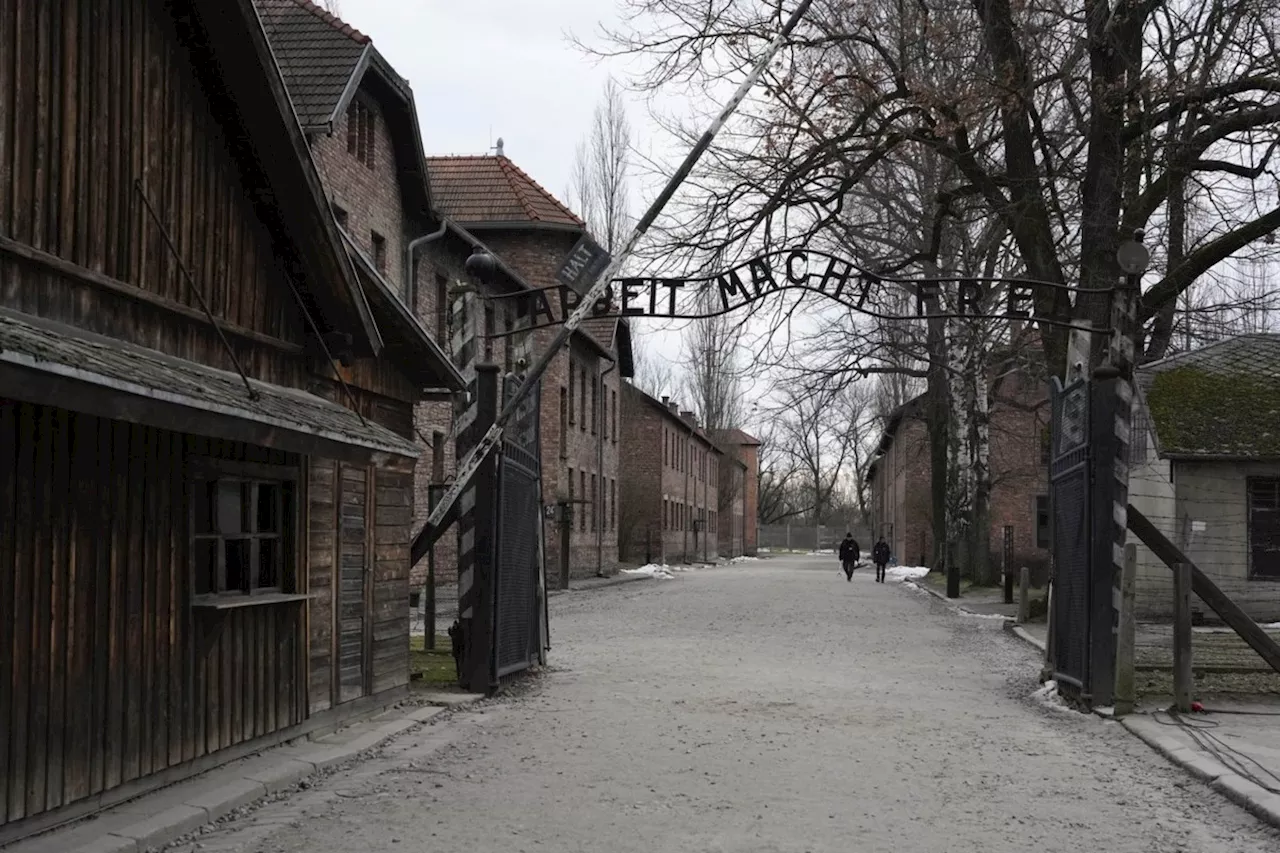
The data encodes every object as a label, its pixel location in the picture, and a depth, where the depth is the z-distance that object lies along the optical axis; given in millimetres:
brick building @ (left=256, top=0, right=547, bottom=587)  25594
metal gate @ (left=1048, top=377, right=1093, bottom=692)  13242
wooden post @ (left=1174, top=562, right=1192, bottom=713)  12617
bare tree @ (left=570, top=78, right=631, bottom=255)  50500
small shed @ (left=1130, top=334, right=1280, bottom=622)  24641
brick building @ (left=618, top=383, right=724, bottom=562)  64812
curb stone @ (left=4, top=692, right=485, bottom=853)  6891
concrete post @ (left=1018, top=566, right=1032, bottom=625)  24781
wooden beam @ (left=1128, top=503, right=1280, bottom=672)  13070
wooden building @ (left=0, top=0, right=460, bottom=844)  6922
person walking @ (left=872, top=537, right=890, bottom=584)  52000
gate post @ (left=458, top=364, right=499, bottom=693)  13812
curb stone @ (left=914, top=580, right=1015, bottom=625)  27719
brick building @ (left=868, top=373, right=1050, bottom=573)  42938
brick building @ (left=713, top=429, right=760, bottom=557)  92125
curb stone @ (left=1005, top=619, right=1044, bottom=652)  20750
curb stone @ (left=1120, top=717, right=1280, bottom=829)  8270
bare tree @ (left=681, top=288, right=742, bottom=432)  68269
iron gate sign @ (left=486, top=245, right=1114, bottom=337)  14141
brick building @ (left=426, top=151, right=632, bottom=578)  41656
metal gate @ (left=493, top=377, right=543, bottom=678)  14188
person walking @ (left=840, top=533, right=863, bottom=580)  51875
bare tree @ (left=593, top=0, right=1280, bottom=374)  18312
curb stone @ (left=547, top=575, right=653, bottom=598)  37541
